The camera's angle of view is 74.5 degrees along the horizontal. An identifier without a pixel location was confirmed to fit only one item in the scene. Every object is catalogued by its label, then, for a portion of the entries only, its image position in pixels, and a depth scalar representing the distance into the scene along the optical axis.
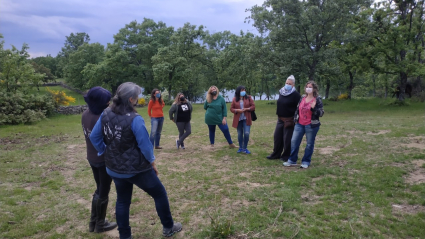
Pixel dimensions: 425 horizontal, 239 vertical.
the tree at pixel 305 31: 19.69
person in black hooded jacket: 3.47
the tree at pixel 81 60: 45.00
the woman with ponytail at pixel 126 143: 2.93
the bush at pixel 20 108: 14.59
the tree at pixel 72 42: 69.16
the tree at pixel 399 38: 20.56
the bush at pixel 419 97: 22.56
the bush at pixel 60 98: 21.23
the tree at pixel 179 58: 29.55
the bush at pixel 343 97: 28.48
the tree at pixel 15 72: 18.19
